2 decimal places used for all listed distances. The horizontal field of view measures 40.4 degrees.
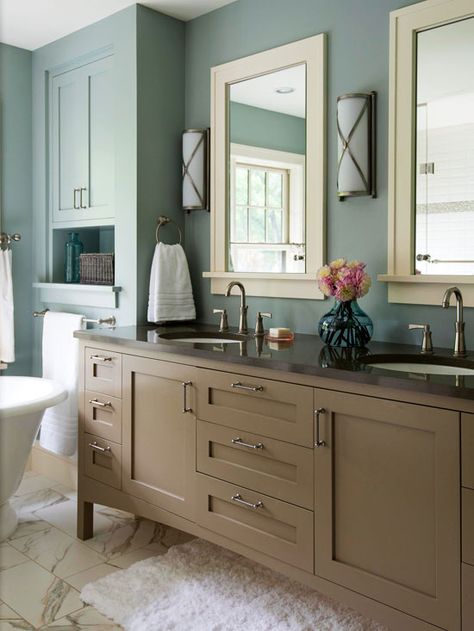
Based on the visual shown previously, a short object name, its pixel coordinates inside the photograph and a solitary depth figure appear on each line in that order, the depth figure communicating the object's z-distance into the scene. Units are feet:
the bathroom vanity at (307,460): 5.28
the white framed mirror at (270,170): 8.50
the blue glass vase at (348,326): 7.43
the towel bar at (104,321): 10.36
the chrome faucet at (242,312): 9.00
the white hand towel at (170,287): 9.74
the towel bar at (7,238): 11.44
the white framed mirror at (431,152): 7.11
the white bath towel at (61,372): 10.61
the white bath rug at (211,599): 6.84
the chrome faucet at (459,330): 6.77
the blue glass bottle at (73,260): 11.67
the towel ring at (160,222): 10.12
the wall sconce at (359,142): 7.81
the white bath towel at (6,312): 11.30
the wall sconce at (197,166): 9.93
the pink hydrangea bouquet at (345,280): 7.36
